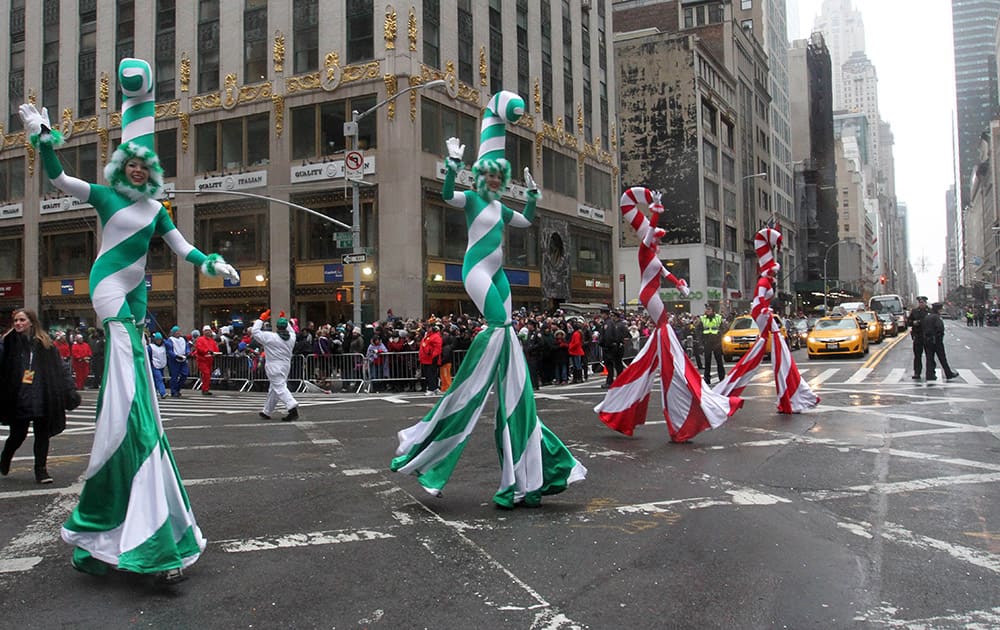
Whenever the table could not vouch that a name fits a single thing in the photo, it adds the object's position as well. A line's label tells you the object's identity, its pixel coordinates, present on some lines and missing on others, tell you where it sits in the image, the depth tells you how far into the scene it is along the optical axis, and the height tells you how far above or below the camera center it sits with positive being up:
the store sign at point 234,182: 30.94 +6.31
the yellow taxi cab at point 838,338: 25.52 -0.59
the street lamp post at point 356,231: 21.59 +2.97
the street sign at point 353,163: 21.77 +4.81
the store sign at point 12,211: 37.47 +6.32
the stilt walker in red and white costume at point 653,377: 9.10 -0.69
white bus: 59.91 +1.20
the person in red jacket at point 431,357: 17.09 -0.63
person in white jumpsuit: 12.03 -0.47
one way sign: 21.51 +2.06
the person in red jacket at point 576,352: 19.67 -0.67
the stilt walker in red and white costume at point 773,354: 11.34 -0.49
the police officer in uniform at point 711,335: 16.96 -0.27
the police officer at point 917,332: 17.08 -0.30
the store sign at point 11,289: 37.38 +2.43
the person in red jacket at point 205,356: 18.94 -0.55
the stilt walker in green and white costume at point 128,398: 4.20 -0.36
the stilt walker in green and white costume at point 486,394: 5.68 -0.54
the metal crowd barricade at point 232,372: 19.69 -1.02
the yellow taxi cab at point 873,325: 36.48 -0.28
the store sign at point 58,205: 35.56 +6.27
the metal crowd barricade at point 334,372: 18.72 -1.01
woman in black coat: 6.92 -0.42
